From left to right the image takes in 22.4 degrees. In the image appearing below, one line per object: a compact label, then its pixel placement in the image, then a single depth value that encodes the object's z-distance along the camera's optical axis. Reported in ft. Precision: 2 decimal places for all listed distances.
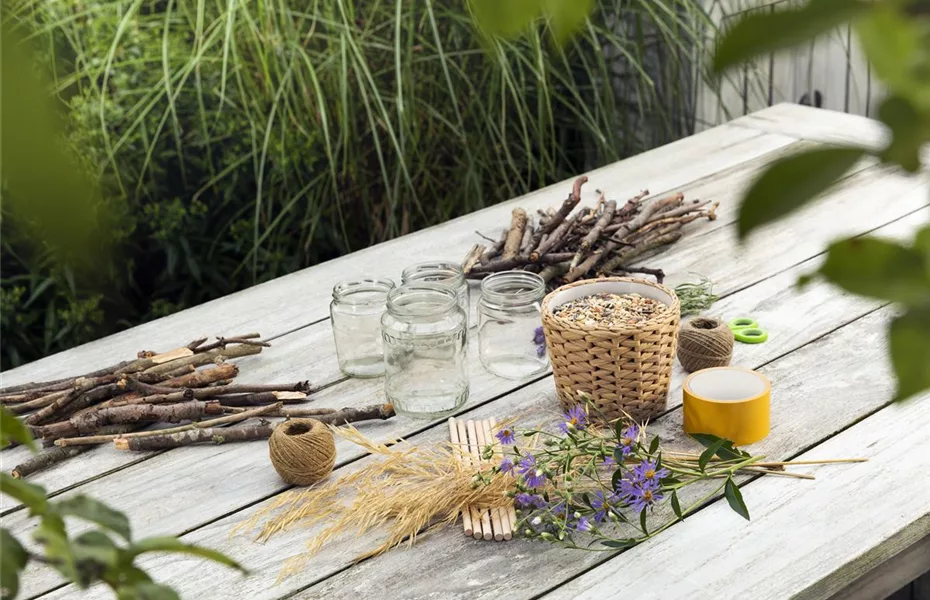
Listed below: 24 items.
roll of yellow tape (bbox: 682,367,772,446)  7.39
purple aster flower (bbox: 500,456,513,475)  7.14
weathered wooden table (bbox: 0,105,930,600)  6.90
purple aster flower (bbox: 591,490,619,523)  7.06
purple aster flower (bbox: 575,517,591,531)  7.02
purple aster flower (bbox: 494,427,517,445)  7.20
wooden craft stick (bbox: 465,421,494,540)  7.08
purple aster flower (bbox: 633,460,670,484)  7.05
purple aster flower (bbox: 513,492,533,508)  7.11
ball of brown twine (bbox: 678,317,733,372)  7.78
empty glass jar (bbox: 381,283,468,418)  7.74
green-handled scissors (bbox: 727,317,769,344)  8.09
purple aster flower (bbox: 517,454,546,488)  7.09
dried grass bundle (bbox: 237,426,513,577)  7.14
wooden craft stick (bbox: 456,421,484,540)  7.08
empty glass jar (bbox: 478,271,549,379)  7.99
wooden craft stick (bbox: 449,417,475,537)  7.09
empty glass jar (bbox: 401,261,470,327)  8.16
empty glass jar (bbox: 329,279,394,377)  8.07
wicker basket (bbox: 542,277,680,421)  7.47
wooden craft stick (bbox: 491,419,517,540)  7.06
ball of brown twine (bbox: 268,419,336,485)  7.31
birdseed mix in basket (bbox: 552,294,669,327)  7.58
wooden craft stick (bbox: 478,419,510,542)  7.06
